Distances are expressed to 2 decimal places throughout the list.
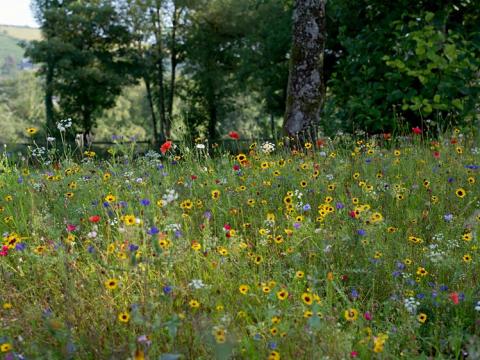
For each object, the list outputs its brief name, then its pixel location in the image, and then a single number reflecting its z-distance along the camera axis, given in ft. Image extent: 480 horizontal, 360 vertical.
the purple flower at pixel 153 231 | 7.77
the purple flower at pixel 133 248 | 7.99
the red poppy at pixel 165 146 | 14.79
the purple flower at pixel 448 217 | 11.36
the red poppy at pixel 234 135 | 15.85
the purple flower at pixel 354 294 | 8.86
